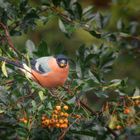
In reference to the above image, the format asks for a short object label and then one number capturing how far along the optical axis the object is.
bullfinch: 5.70
